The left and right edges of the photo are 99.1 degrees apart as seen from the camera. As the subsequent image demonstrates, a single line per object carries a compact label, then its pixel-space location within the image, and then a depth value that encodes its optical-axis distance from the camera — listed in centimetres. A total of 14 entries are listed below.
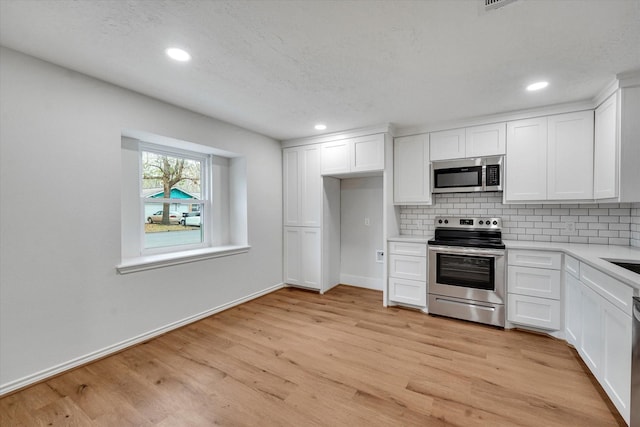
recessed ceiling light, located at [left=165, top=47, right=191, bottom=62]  197
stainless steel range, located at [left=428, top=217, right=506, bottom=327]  304
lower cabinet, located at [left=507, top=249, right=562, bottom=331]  277
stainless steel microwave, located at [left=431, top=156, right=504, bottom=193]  330
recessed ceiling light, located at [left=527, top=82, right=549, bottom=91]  247
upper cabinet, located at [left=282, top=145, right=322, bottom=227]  428
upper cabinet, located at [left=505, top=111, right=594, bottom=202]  288
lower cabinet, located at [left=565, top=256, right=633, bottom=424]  161
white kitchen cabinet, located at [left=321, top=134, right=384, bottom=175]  374
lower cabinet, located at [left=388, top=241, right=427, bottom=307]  347
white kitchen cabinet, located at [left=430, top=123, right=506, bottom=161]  325
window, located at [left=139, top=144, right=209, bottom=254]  317
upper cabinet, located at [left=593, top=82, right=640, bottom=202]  234
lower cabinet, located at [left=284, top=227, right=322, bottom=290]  431
